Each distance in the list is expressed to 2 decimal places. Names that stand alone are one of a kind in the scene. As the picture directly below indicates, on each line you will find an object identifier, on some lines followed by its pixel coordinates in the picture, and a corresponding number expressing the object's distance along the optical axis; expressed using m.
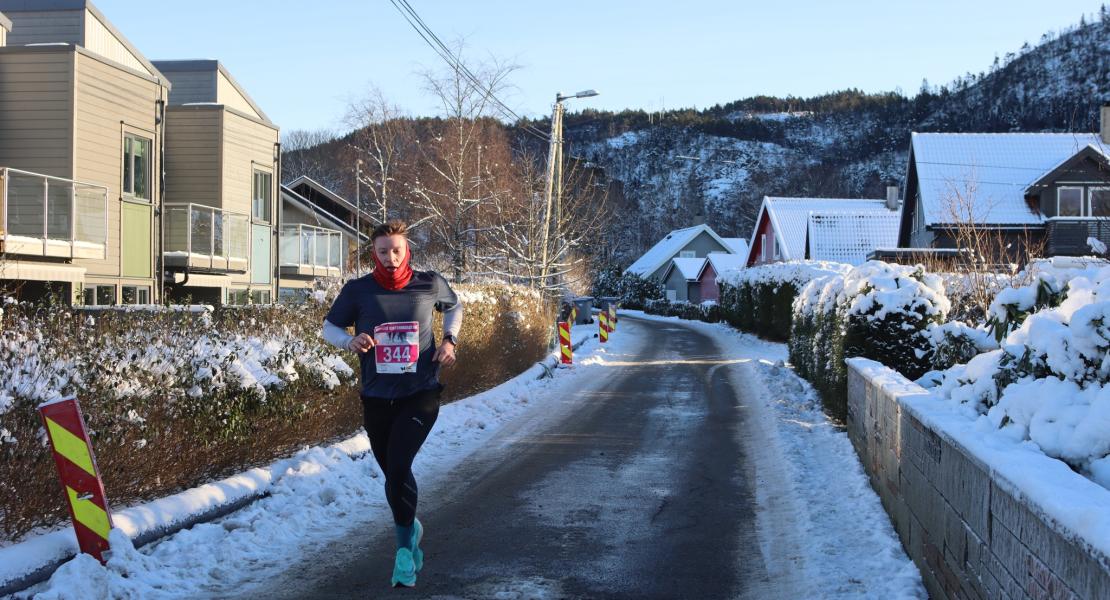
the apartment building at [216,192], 20.69
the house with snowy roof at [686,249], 87.69
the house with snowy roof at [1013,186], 35.22
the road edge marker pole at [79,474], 5.13
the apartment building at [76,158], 14.86
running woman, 5.46
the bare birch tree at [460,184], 27.73
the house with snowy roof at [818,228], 45.19
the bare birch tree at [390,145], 33.69
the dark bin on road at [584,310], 47.19
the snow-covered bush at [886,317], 11.05
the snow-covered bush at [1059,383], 3.96
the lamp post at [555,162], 25.42
